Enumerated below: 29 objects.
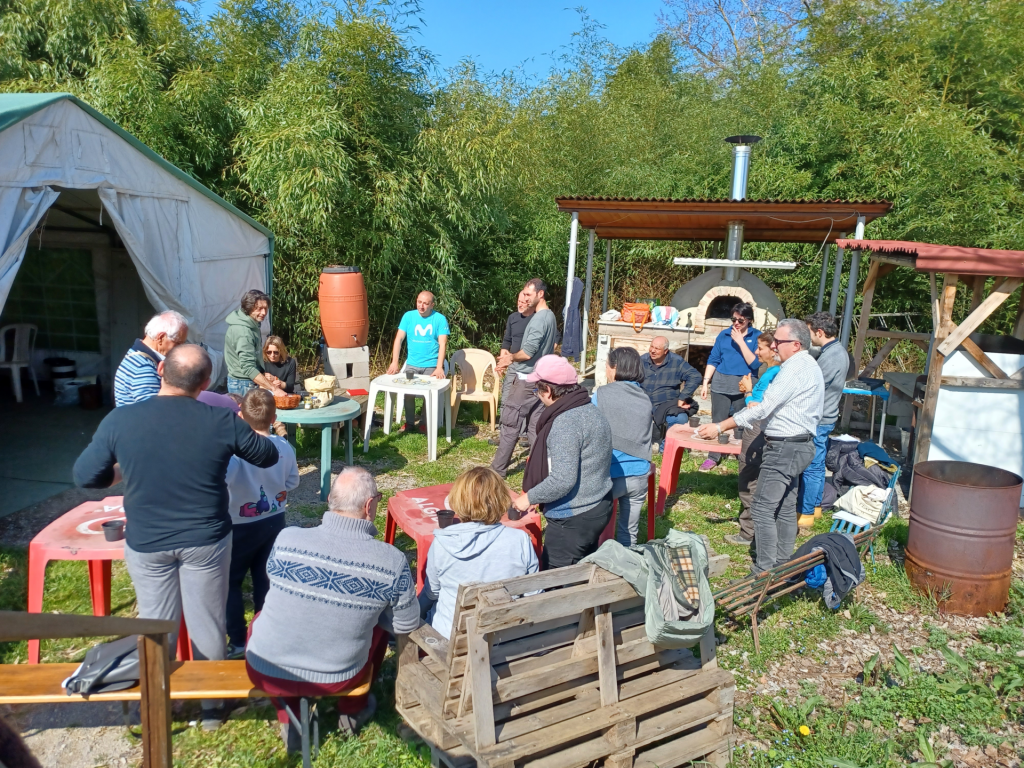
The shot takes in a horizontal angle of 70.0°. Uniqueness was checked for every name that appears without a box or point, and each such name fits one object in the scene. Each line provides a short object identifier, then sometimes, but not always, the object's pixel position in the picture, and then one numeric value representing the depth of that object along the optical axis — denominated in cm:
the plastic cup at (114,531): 307
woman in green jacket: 567
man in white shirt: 419
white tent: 487
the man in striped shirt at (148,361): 373
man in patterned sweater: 251
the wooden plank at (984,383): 583
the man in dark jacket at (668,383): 676
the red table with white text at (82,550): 308
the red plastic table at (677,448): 512
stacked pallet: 238
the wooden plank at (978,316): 545
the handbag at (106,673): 245
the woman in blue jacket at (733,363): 655
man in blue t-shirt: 688
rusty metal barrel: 410
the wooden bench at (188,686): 249
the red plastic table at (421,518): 364
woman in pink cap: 334
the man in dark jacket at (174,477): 265
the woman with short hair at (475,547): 286
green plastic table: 531
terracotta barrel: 734
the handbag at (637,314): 916
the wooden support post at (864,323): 813
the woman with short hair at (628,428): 402
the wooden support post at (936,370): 577
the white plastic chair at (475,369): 775
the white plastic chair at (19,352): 820
